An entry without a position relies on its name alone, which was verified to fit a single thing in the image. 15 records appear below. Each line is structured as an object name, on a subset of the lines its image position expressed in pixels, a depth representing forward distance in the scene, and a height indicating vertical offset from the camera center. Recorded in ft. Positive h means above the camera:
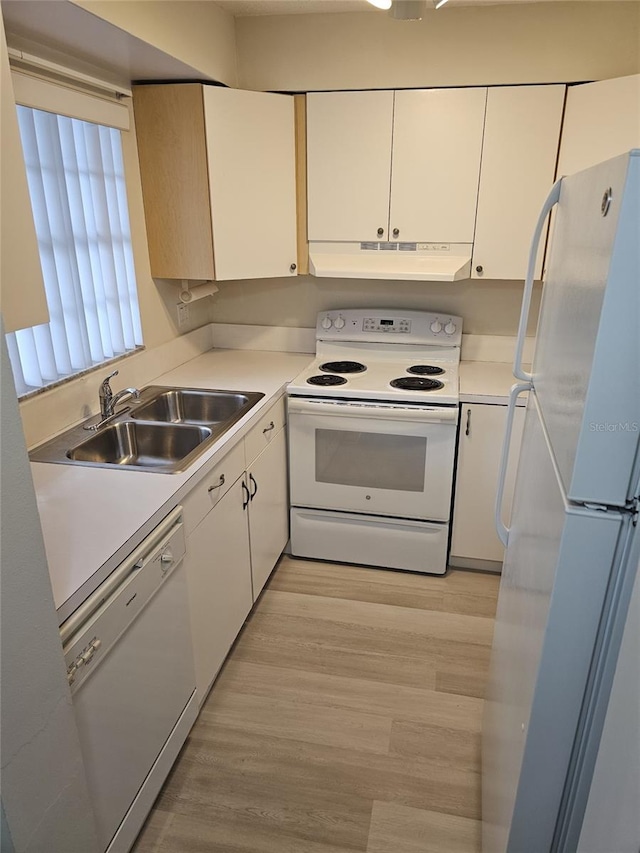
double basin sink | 6.34 -2.39
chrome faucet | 7.01 -2.02
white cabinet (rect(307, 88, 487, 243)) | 8.25 +0.81
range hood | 8.71 -0.56
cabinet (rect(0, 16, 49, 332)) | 3.97 -0.10
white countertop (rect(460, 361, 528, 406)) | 8.27 -2.26
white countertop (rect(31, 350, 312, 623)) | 4.17 -2.32
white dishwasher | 4.21 -3.55
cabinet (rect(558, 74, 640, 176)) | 7.38 +1.23
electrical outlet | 9.66 -1.46
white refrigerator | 2.59 -1.70
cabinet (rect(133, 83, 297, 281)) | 7.92 +0.57
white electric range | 8.48 -3.14
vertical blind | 6.27 -0.33
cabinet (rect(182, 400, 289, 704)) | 6.13 -3.61
